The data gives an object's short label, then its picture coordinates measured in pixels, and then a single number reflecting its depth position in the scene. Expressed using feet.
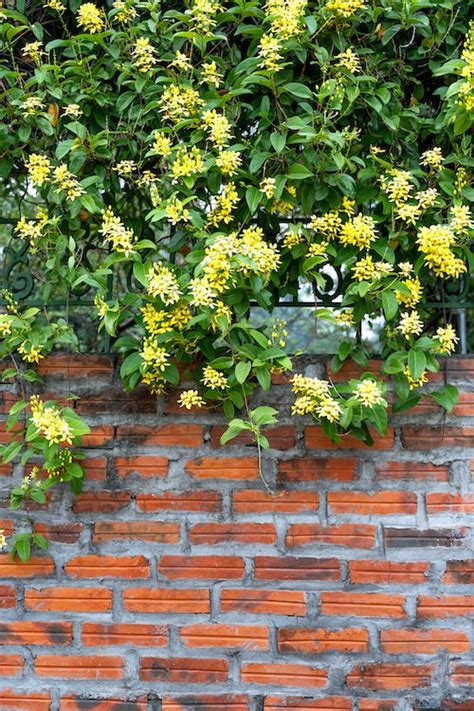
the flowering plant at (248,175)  7.49
